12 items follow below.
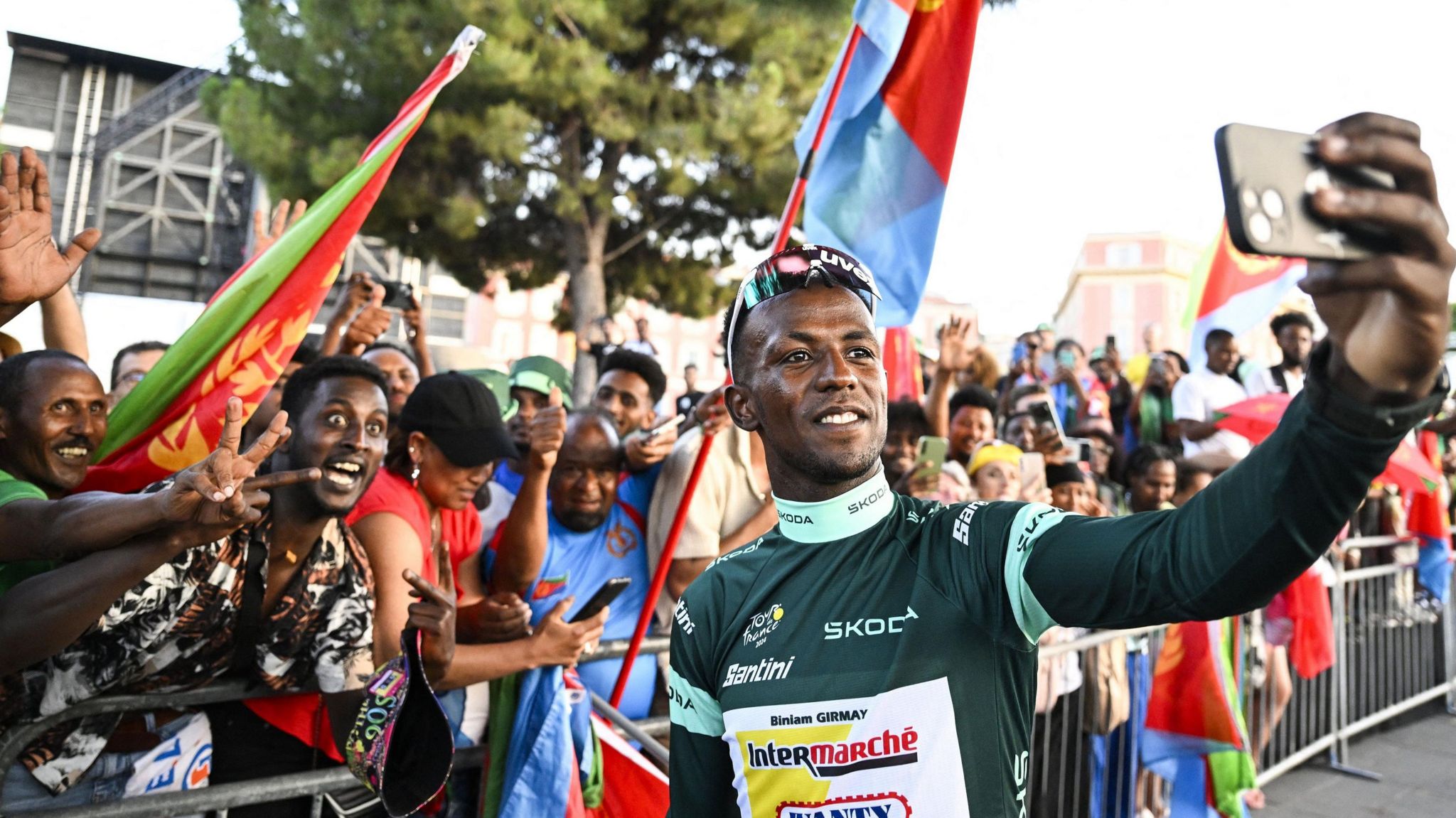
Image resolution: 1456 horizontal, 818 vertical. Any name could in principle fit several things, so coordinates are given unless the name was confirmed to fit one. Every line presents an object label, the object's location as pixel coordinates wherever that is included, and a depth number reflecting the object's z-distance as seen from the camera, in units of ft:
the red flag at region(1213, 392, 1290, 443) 19.83
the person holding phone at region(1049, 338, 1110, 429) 27.09
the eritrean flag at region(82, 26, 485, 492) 10.35
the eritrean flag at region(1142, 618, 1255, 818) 15.19
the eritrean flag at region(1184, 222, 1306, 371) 20.92
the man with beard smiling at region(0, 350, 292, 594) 7.31
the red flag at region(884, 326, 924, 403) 21.17
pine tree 46.29
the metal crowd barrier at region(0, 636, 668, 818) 8.02
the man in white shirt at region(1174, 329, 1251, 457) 22.77
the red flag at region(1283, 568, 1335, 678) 18.99
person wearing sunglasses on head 3.64
